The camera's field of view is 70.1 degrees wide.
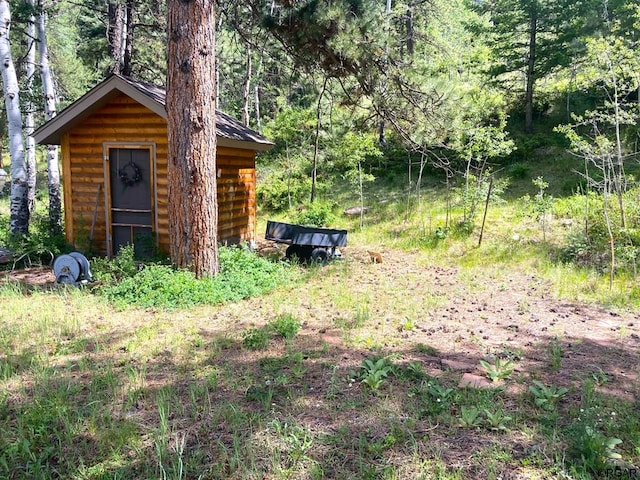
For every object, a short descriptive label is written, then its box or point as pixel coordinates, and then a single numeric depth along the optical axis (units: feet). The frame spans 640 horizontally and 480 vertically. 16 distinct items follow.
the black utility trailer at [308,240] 27.14
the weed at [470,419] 9.51
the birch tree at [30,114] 36.94
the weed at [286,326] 15.24
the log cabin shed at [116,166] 26.63
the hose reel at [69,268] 22.25
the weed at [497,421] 9.37
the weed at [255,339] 14.37
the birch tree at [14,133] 29.81
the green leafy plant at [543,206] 31.07
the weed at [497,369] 11.53
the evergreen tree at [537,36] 45.75
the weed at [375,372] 11.21
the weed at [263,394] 10.61
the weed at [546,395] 10.15
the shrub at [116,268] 22.34
